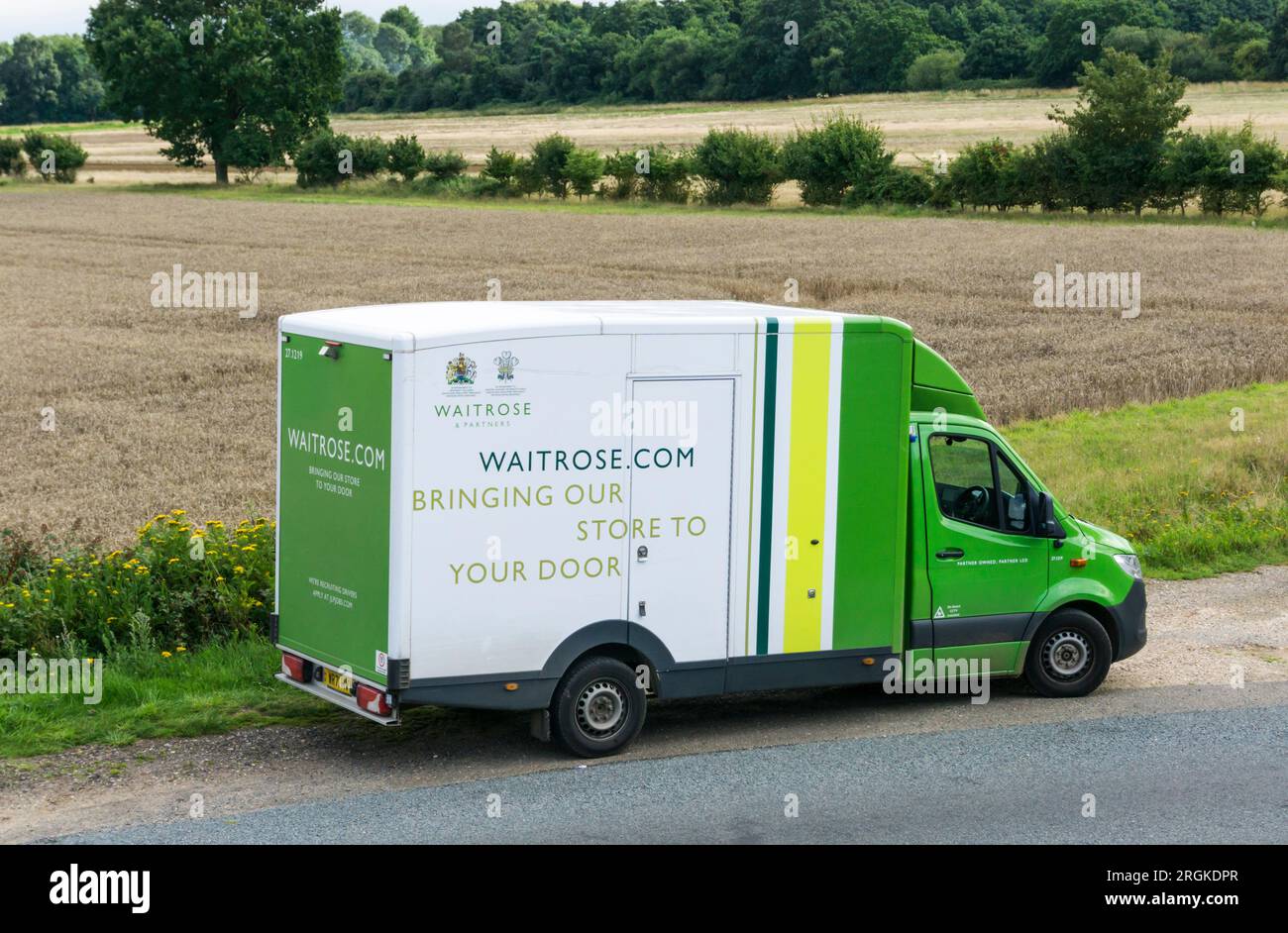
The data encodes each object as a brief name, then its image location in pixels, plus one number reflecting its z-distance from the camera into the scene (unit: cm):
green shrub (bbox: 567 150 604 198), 7125
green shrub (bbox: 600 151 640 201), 7056
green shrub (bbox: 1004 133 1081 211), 6044
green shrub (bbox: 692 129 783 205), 6775
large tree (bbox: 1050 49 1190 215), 5981
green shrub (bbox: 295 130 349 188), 7994
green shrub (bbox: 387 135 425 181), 7800
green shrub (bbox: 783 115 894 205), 6569
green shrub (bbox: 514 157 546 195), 7338
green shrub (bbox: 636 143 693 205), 6919
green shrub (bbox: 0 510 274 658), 1122
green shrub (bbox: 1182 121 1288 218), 5656
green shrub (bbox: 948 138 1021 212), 6134
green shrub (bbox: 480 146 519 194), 7369
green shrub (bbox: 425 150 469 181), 7725
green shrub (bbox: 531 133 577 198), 7188
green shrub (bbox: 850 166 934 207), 6388
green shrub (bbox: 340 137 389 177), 7919
